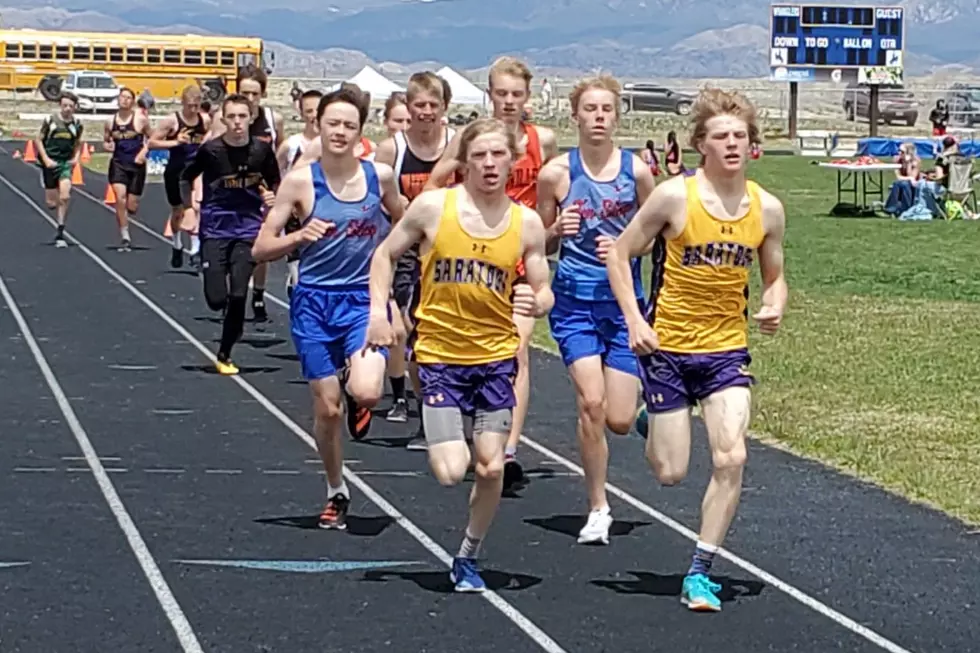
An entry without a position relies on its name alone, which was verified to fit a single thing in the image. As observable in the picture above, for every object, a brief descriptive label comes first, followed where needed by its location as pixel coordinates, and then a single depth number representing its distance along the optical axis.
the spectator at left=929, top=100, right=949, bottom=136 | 40.25
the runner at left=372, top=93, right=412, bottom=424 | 11.62
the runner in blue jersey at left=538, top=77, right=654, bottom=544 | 8.42
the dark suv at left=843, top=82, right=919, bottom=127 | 73.19
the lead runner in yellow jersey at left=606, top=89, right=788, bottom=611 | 7.30
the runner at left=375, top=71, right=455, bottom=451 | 9.80
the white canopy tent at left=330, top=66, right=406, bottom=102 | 69.56
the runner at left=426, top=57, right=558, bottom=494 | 8.89
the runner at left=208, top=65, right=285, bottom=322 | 13.88
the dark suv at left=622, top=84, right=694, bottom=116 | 85.50
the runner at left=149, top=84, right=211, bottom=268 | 18.94
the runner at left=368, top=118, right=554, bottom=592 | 7.43
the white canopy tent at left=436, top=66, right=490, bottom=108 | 68.88
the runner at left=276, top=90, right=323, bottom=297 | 12.71
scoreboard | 63.00
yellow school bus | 83.81
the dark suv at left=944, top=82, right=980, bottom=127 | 65.94
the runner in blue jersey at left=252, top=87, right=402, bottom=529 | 8.57
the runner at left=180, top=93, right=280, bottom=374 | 13.46
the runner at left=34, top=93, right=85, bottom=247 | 23.41
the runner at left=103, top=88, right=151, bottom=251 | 22.22
